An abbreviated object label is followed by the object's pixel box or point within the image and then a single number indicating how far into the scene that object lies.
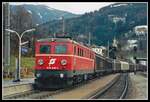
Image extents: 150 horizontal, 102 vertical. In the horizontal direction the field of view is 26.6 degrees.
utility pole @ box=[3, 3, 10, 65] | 21.84
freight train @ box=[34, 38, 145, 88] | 17.74
